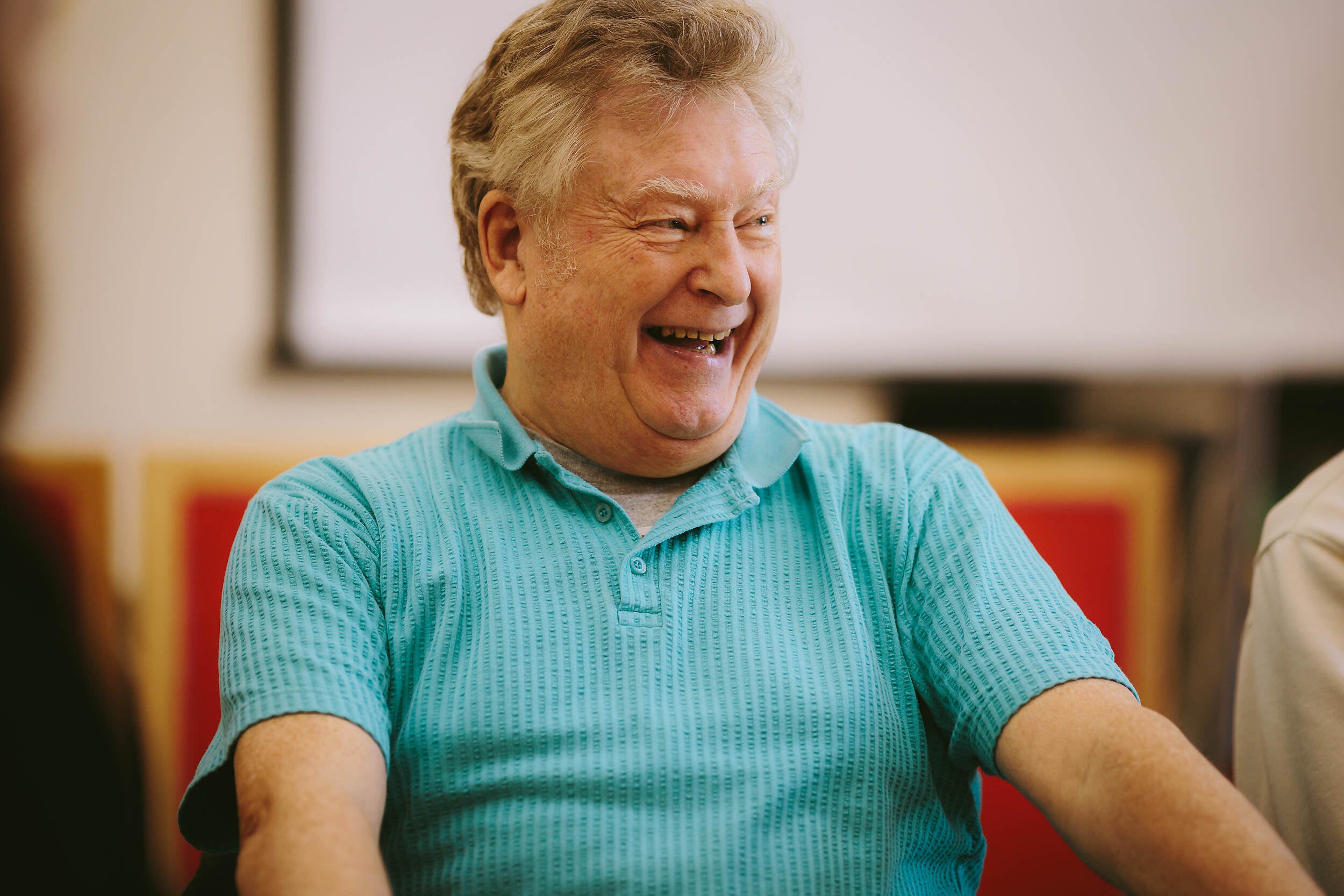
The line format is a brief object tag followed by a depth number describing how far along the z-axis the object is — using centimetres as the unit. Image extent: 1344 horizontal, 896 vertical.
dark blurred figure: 95
